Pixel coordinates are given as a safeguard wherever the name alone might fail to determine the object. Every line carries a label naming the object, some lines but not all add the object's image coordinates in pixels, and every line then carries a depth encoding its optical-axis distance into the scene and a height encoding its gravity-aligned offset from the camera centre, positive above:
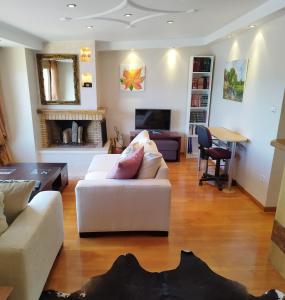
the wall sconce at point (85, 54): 4.41 +0.58
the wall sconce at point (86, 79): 4.52 +0.14
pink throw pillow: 2.44 -0.80
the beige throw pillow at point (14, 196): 1.72 -0.77
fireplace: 4.62 -0.82
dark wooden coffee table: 3.09 -1.16
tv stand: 4.94 -1.11
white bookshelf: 4.92 -0.18
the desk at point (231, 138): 3.50 -0.70
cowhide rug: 1.80 -1.50
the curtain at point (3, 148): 4.20 -1.08
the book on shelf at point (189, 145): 5.35 -1.23
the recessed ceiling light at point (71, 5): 2.42 +0.80
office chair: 3.68 -0.97
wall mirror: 4.47 +0.15
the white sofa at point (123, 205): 2.38 -1.15
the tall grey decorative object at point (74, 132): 4.84 -0.88
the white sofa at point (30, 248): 1.43 -1.03
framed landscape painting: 3.70 +0.15
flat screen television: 5.22 -0.66
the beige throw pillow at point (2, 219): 1.55 -0.85
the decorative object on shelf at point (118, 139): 5.32 -1.12
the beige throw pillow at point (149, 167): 2.54 -0.81
